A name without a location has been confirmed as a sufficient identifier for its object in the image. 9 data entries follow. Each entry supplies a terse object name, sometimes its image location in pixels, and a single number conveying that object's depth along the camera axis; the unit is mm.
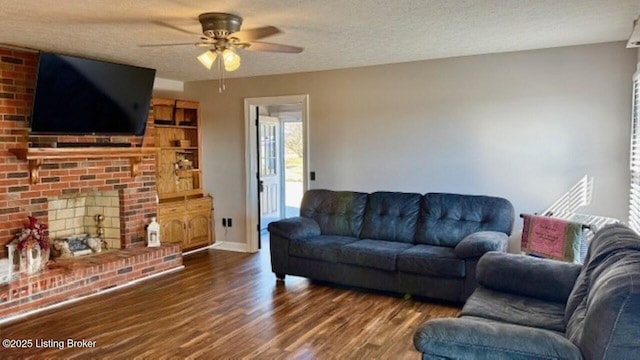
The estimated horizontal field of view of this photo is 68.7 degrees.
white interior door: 7523
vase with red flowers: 4215
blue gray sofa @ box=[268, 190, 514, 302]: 4073
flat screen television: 4262
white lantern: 5445
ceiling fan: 3211
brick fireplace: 4258
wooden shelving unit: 6012
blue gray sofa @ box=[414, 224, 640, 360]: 1687
